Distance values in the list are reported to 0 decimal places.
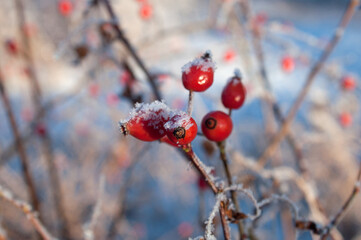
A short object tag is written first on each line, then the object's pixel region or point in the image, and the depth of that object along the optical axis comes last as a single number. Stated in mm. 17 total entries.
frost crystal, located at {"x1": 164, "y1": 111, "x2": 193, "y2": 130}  201
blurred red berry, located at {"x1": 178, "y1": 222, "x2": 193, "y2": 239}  940
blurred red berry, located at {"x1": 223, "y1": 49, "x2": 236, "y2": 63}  928
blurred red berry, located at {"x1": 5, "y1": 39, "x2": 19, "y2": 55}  626
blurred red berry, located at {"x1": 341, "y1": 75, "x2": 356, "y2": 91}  688
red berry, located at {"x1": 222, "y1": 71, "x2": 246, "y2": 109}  254
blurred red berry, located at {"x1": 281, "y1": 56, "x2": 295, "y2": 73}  833
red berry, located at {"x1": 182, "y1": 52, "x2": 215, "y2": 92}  222
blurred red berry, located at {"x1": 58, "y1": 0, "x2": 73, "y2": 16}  748
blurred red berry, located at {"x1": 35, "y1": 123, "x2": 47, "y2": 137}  626
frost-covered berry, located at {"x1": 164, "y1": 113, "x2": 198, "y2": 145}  200
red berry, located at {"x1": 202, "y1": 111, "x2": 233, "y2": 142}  231
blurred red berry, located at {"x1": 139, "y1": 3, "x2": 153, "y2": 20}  648
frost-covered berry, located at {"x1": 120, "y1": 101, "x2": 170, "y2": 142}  214
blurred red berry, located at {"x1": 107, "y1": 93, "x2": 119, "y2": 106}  888
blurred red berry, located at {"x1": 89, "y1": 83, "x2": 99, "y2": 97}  951
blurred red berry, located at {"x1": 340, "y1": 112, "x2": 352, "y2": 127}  912
